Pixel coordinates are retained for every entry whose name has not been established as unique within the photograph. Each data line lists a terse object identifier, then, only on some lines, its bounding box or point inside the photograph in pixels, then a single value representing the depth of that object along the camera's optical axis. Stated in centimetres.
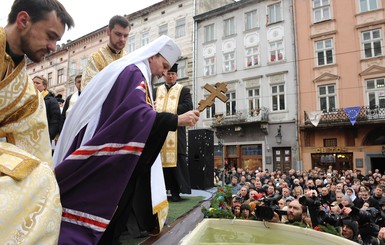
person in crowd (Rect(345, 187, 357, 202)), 820
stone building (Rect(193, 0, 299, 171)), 2059
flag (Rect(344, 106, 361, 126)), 1755
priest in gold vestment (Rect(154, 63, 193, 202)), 495
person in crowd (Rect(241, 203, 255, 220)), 375
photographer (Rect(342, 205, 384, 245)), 361
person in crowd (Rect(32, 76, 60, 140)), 432
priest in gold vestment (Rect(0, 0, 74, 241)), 125
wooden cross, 307
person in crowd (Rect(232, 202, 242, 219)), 386
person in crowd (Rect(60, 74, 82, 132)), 457
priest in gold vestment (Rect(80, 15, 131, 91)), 338
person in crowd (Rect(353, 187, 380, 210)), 647
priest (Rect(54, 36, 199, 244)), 196
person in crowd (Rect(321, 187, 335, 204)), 714
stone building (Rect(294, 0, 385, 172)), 1800
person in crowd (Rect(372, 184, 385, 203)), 750
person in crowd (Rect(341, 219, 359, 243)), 352
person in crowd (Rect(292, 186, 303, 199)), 759
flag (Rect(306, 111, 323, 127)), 1877
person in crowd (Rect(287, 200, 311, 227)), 390
